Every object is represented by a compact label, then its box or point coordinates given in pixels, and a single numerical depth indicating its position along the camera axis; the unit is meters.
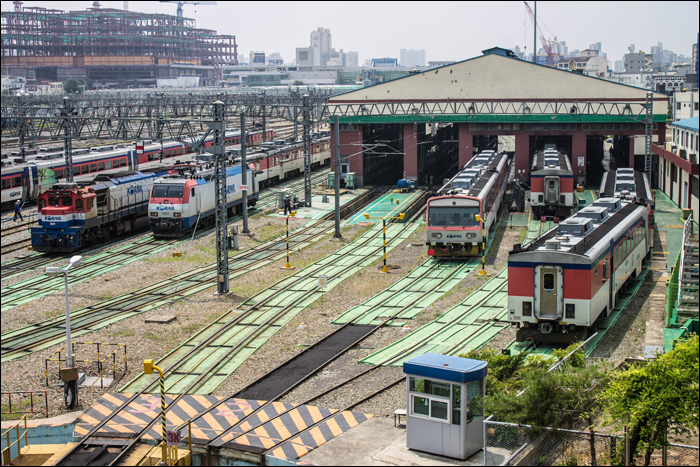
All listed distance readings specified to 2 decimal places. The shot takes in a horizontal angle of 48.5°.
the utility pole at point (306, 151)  44.69
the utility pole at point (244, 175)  38.22
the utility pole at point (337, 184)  37.09
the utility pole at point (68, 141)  41.56
